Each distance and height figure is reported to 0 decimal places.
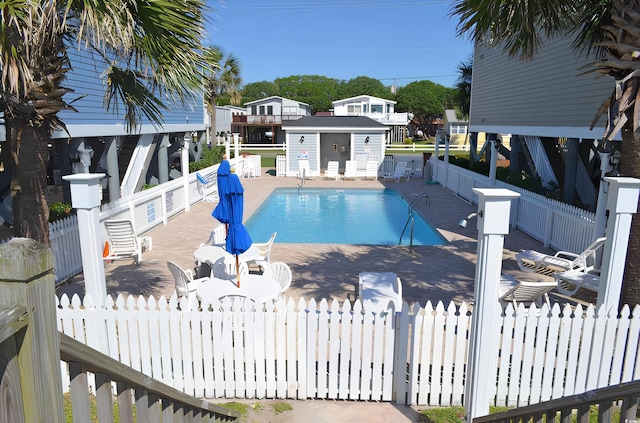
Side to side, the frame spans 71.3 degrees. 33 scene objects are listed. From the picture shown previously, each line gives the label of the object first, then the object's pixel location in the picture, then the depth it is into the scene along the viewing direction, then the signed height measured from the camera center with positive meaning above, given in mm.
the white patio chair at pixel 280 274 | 7199 -2343
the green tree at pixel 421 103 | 83250 +5182
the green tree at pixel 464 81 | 29672 +3326
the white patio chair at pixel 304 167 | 26281 -2161
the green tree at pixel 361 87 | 114750 +11378
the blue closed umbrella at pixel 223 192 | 6851 -937
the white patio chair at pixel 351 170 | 25688 -2243
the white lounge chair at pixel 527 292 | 6484 -2332
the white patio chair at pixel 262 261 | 8511 -2497
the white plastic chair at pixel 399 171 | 24617 -2226
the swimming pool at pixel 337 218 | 13836 -3226
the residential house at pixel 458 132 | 63416 -150
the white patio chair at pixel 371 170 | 25891 -2252
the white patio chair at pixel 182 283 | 6672 -2300
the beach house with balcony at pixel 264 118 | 52906 +1432
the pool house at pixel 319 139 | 26859 -506
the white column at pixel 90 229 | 4965 -1103
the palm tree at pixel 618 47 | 5199 +982
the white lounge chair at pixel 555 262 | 7977 -2433
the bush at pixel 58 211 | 10422 -1948
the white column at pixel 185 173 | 15039 -1445
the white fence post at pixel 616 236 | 4777 -1136
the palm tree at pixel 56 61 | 4488 +798
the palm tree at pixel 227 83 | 34344 +3688
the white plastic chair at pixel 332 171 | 25422 -2289
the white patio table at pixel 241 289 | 6184 -2251
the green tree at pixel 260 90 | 106750 +9888
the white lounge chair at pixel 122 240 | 9312 -2310
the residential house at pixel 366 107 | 55969 +3052
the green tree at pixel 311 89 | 86688 +10105
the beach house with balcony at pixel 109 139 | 11352 -321
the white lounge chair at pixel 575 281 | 7379 -2474
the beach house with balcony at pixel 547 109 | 11750 +714
